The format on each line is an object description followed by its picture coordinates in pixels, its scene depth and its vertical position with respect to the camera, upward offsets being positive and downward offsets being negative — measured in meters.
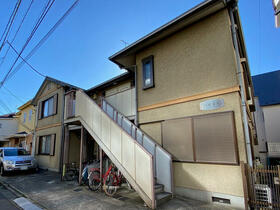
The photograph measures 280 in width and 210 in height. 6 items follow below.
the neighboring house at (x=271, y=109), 14.27 +2.30
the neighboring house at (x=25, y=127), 16.23 +1.17
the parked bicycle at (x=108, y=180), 5.69 -1.65
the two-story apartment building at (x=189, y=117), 4.59 +0.60
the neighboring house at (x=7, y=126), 22.55 +1.58
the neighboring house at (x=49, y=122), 11.35 +1.15
